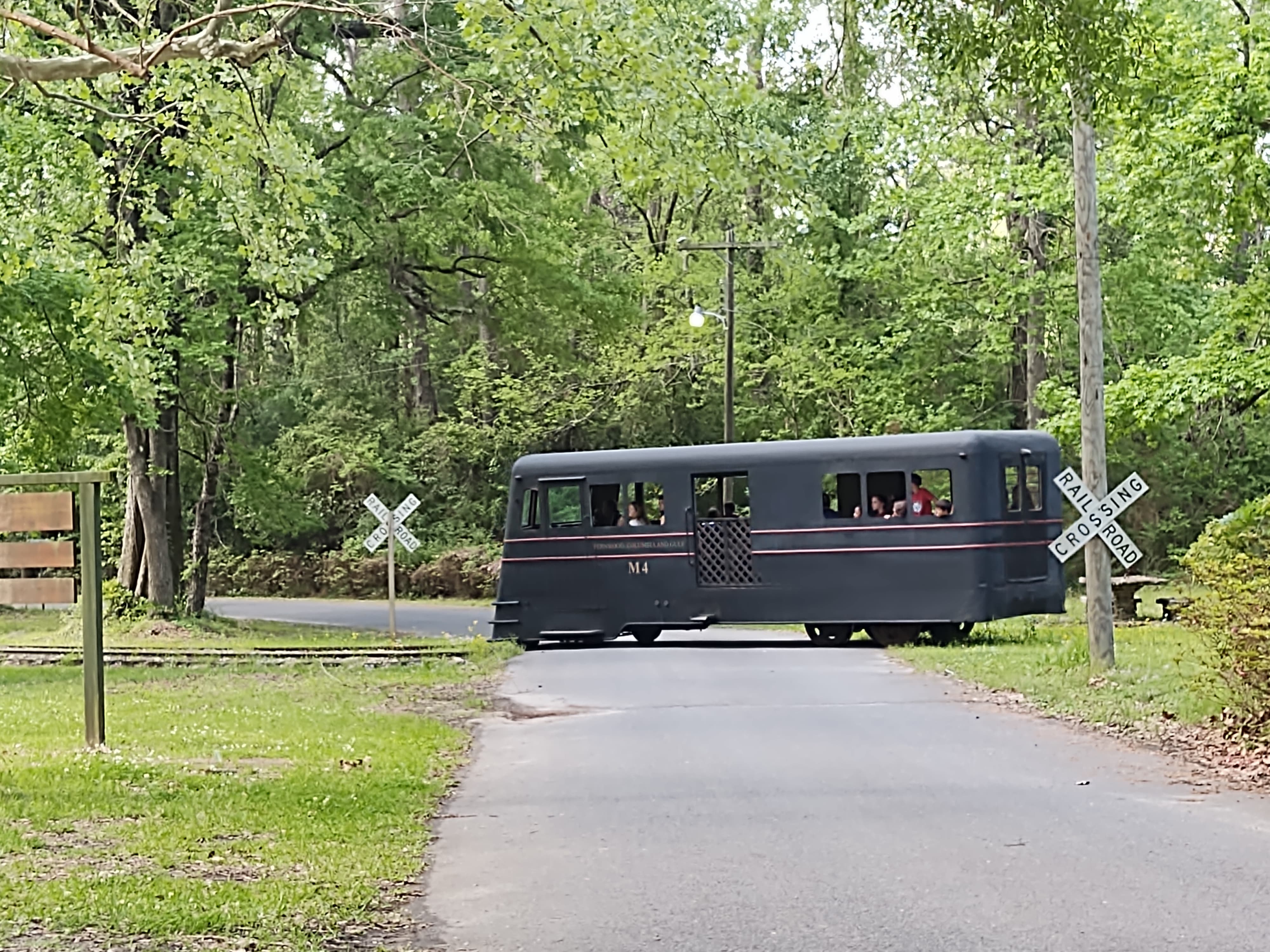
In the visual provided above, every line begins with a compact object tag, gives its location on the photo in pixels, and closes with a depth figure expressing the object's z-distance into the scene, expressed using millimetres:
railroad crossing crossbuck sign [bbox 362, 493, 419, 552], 29781
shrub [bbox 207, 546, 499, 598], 48062
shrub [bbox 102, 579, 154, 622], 33438
